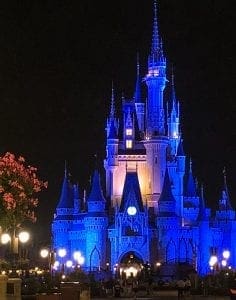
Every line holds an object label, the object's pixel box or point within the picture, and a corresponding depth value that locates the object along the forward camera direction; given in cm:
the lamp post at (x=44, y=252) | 5262
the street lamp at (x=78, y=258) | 10563
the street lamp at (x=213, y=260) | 7481
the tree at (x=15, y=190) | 3812
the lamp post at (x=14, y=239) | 3572
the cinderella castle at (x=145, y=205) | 11556
